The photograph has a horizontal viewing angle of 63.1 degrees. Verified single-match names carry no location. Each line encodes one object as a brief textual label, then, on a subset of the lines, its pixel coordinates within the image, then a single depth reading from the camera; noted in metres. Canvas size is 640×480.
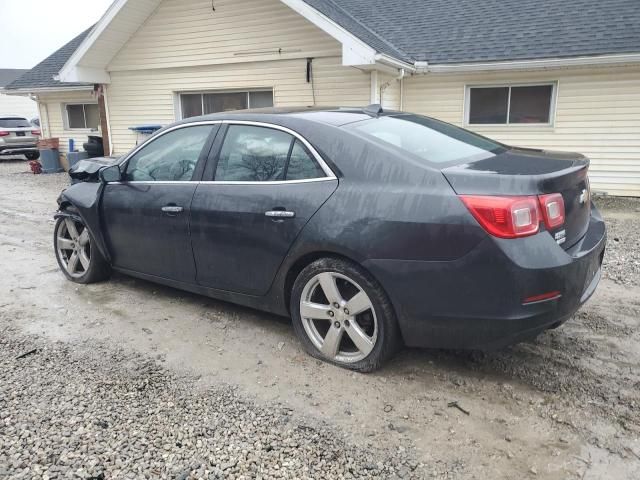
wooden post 13.02
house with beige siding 9.59
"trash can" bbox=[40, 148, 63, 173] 16.12
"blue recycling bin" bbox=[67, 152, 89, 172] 15.33
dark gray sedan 2.71
